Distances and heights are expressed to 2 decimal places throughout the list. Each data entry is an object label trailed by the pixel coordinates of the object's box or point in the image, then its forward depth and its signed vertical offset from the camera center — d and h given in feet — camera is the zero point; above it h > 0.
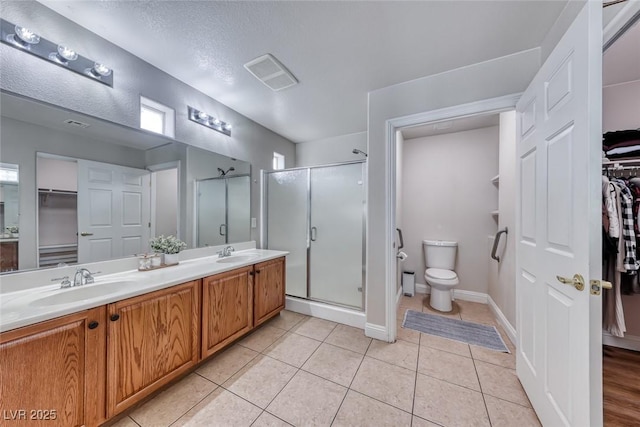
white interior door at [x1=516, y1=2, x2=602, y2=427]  2.89 -0.26
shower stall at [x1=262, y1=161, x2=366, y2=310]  8.33 -0.66
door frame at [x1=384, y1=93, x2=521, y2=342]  6.80 -0.10
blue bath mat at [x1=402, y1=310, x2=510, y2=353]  6.78 -4.08
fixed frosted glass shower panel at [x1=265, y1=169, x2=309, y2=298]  9.38 -0.36
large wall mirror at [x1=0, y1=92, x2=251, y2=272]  4.14 +0.60
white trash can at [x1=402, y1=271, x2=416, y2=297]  10.59 -3.52
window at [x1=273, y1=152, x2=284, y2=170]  10.95 +2.65
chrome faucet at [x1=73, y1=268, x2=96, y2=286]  4.52 -1.37
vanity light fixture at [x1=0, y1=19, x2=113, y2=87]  3.90 +3.20
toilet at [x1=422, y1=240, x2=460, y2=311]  8.80 -2.59
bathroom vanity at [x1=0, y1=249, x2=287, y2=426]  3.09 -2.32
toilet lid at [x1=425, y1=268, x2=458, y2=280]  8.82 -2.62
